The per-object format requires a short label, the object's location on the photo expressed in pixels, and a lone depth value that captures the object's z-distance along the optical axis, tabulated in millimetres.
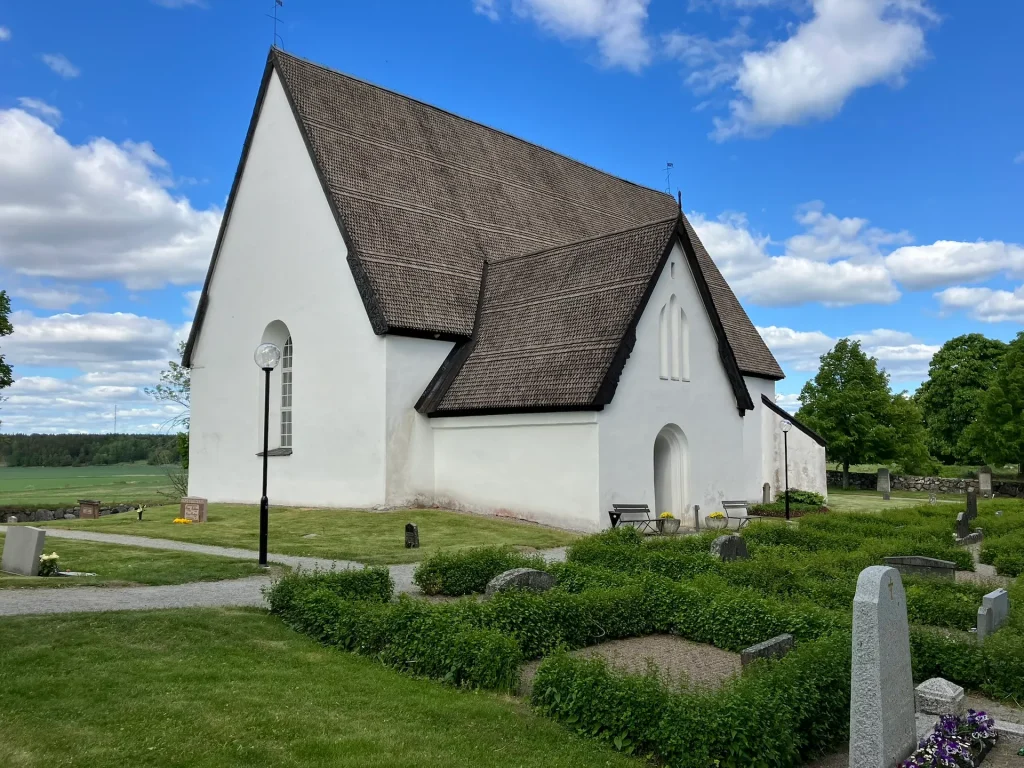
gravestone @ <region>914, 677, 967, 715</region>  6676
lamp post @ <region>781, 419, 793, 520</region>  28847
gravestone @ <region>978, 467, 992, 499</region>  38906
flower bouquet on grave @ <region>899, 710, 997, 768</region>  5617
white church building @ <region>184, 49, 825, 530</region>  21141
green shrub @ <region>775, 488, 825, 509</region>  30016
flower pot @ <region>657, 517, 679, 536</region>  20578
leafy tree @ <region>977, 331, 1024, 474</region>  43906
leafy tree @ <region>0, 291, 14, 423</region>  33644
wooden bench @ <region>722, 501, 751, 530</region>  23812
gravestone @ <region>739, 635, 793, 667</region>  7508
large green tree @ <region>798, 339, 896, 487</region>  46125
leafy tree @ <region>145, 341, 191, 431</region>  40781
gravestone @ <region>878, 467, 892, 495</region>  41031
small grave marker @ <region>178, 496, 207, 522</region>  21766
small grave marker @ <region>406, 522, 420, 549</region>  17156
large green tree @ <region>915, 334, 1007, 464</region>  60562
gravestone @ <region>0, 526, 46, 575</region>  12469
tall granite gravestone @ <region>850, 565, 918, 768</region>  5383
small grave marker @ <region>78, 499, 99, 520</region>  27750
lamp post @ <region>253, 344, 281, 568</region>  14914
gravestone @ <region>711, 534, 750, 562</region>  14180
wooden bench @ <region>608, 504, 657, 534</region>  20156
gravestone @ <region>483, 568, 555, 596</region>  10547
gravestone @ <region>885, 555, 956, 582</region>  13344
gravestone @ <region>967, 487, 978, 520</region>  23512
